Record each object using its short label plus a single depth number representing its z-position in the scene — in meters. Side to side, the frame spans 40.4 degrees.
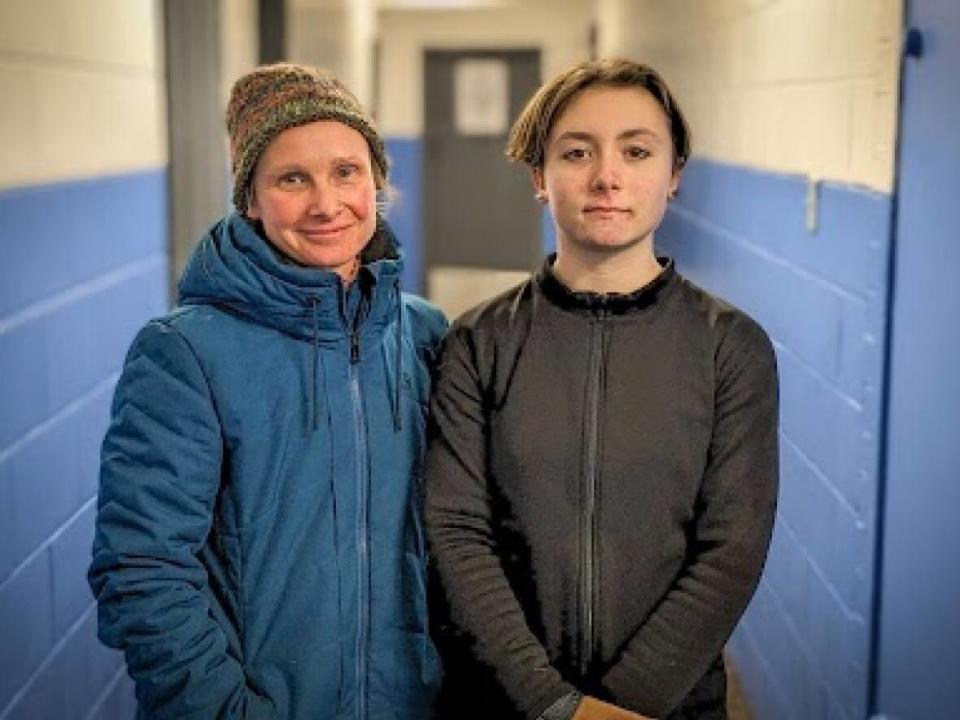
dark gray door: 9.95
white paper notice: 9.90
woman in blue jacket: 1.49
